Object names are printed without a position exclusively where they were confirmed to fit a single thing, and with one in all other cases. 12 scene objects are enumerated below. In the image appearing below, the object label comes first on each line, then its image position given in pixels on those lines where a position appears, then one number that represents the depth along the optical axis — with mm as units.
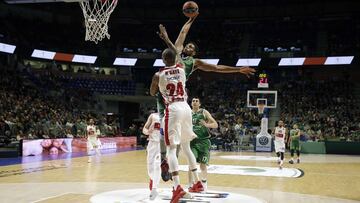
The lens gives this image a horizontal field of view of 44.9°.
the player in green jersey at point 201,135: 8852
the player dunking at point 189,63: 6965
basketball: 7219
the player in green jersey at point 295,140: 18172
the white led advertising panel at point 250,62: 33719
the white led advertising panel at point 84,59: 34000
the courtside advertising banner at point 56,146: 18984
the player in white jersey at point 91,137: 17203
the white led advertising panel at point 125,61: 35094
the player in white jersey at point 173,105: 6539
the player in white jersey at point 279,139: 15750
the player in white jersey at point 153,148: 7629
